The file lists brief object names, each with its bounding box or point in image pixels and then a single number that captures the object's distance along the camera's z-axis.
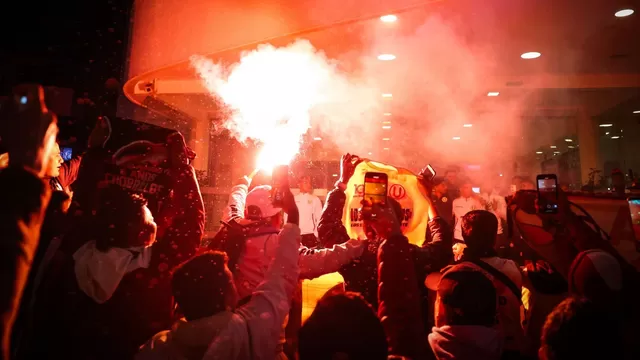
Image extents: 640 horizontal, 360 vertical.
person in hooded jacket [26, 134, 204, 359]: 1.79
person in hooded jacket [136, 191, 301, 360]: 1.52
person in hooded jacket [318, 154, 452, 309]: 2.62
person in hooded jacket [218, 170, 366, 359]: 2.58
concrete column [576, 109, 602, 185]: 9.29
